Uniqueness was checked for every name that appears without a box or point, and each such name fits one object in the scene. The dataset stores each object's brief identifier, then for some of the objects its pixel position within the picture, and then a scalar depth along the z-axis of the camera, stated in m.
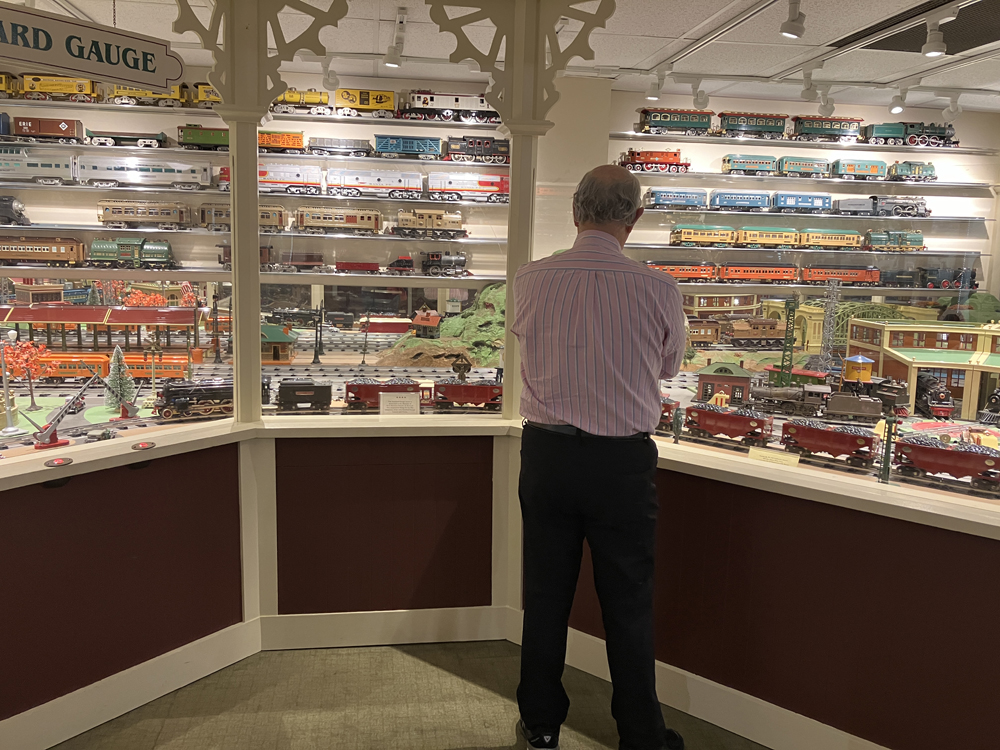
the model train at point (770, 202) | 5.71
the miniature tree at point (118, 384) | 2.55
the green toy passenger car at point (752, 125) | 5.80
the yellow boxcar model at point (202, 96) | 4.87
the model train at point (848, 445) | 2.12
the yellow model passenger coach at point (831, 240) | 5.19
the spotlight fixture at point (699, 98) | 5.10
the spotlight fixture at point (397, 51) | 4.14
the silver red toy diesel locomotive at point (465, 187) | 5.21
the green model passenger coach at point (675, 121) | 5.78
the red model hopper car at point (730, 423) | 2.54
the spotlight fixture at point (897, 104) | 4.84
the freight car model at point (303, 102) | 5.09
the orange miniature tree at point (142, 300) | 2.68
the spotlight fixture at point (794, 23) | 3.17
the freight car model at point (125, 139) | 4.49
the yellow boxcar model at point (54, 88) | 4.29
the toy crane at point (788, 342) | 2.75
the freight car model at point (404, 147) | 5.21
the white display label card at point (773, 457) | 2.40
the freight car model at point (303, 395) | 2.83
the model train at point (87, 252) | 2.60
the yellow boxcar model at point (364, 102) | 5.18
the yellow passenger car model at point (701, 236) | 5.45
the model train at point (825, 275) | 3.25
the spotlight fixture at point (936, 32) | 3.21
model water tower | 2.59
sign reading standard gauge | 1.95
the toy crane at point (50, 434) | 2.28
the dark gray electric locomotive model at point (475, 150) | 5.36
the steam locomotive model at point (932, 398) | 2.39
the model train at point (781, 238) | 5.25
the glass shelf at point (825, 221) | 4.90
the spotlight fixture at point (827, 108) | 4.90
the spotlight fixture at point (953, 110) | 5.34
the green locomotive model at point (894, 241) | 4.80
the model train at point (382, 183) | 4.44
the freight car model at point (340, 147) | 5.10
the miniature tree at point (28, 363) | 2.38
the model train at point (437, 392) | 2.90
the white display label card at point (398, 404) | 2.90
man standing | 1.82
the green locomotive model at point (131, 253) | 3.35
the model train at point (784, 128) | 5.77
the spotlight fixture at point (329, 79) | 4.57
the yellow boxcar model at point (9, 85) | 4.25
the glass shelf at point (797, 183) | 5.78
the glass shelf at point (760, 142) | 5.82
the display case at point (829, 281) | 2.37
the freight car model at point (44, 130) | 3.86
